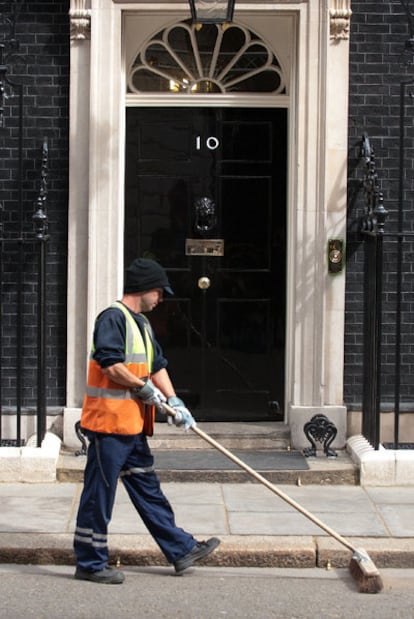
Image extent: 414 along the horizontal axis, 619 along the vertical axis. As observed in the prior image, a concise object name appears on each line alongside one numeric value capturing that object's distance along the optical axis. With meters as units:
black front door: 9.07
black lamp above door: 7.84
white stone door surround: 8.66
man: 6.19
